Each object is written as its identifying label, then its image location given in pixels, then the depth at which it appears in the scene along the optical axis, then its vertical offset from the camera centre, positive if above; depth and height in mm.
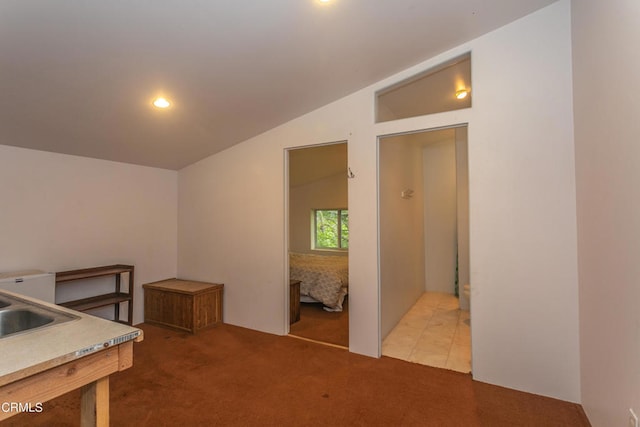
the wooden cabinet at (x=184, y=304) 3277 -989
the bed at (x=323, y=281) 4031 -894
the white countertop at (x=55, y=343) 909 -443
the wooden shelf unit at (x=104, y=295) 2863 -823
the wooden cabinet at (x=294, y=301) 3563 -1023
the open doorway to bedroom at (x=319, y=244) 3584 -569
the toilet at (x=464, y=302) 4168 -1225
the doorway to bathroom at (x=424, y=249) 2982 -464
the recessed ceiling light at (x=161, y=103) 2436 +991
